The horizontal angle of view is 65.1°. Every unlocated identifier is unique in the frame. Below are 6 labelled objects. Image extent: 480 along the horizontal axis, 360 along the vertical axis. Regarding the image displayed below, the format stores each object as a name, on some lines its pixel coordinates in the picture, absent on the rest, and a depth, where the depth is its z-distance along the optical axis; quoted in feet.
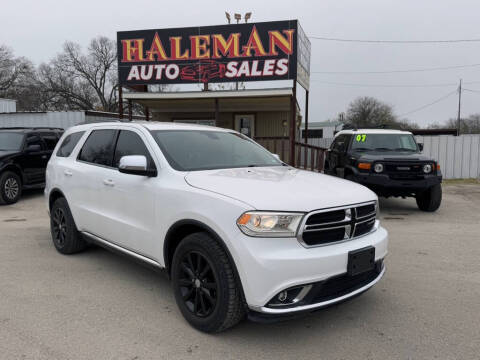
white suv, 8.51
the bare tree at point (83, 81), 142.82
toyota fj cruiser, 25.44
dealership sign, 39.37
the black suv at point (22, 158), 29.45
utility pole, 191.91
